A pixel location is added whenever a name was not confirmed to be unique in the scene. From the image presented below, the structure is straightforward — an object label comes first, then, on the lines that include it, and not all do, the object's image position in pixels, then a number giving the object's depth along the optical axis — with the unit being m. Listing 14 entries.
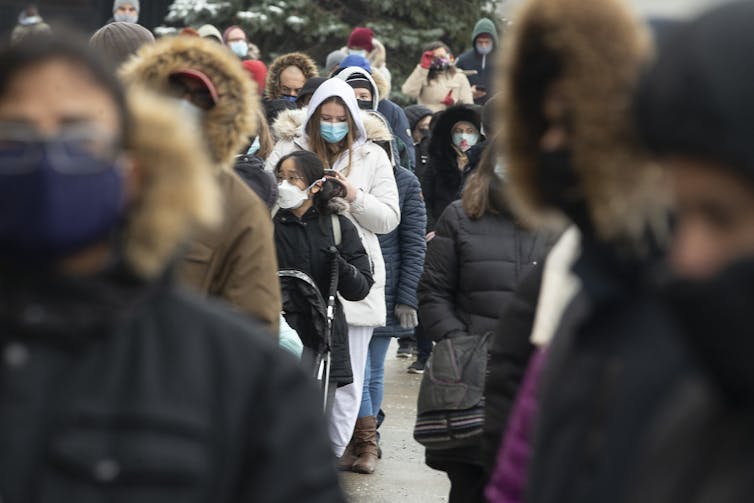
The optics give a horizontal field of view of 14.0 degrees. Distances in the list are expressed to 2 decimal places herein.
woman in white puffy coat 15.40
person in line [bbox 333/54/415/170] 21.98
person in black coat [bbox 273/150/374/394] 13.95
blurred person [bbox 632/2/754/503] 3.66
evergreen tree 41.45
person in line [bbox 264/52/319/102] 21.12
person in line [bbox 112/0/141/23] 28.21
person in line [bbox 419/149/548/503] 11.71
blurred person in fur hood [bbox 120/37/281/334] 8.52
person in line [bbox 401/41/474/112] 30.91
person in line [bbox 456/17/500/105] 34.52
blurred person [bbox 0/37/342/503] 4.29
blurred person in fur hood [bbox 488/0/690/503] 4.30
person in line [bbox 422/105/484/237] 22.11
